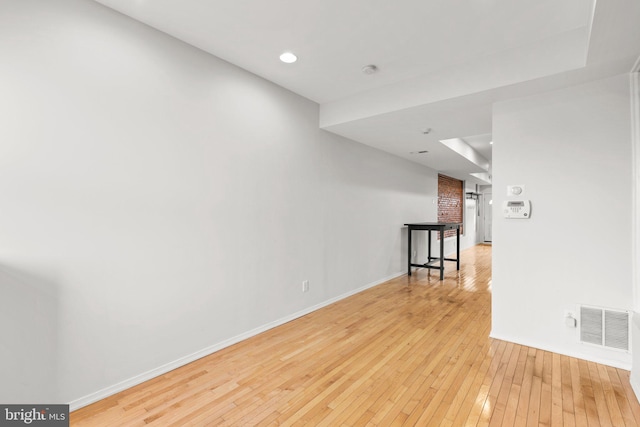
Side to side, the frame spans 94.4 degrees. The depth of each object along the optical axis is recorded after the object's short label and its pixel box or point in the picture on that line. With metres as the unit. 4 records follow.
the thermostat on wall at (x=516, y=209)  2.75
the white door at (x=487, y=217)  12.00
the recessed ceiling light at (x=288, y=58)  2.64
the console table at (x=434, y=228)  5.41
